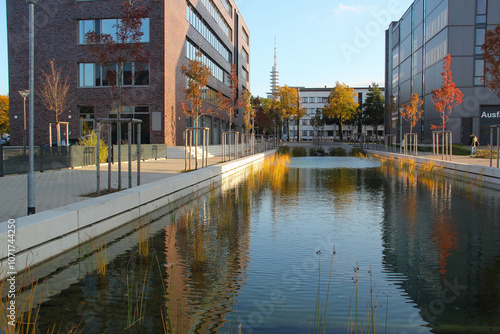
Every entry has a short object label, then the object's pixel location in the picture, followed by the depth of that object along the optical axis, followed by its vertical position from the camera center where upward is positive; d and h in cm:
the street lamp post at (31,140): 800 +2
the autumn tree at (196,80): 3216 +416
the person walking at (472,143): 3102 +0
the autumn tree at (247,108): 5538 +415
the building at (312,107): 13588 +1005
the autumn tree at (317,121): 11088 +513
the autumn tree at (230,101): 4037 +384
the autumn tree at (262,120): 9434 +447
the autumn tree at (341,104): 9162 +745
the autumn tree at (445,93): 3800 +403
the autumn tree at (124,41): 1485 +315
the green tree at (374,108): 10469 +766
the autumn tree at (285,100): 8350 +743
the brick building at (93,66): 3475 +569
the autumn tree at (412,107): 4712 +354
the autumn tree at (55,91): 3344 +360
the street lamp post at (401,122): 6504 +288
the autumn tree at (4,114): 9961 +567
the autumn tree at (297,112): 8556 +554
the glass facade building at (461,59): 4803 +878
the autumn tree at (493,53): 2427 +473
